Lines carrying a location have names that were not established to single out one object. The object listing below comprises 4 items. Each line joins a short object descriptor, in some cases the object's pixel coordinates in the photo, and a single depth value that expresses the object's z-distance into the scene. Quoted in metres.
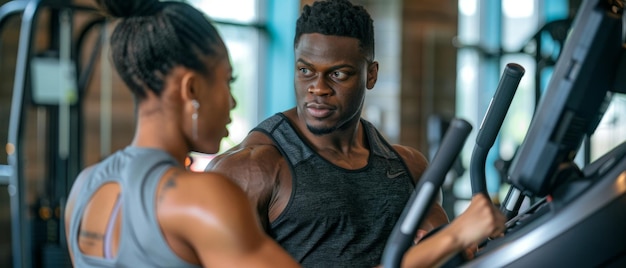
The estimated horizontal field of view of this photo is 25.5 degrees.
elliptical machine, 1.91
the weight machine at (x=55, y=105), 4.26
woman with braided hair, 1.81
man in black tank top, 2.41
